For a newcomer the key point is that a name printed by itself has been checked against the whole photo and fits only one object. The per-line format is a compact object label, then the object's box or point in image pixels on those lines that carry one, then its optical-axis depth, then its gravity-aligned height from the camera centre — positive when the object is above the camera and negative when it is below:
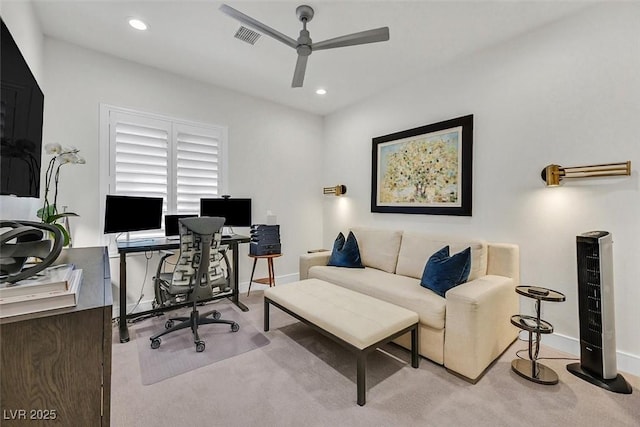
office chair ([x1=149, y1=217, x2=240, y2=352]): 2.44 -0.42
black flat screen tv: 1.21 +0.45
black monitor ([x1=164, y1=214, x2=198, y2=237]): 3.21 -0.12
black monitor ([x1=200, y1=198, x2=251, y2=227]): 3.49 +0.07
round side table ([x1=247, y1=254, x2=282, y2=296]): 3.69 -0.76
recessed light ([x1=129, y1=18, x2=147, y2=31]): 2.46 +1.67
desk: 2.64 -0.33
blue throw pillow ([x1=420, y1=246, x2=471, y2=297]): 2.35 -0.47
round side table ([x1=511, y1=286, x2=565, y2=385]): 2.01 -0.82
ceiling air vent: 2.51 +1.63
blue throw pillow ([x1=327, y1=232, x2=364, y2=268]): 3.36 -0.46
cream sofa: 2.03 -0.64
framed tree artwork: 3.00 +0.55
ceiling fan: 2.01 +1.33
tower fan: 1.94 -0.65
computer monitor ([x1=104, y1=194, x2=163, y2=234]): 2.72 +0.01
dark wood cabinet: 0.70 -0.39
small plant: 2.09 +0.41
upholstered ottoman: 1.87 -0.75
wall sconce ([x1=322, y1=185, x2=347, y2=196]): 4.40 +0.40
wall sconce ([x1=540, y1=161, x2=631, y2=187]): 2.08 +0.35
